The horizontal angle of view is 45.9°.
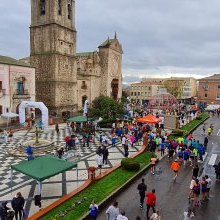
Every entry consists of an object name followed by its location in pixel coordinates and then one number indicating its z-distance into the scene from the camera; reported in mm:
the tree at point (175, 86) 81750
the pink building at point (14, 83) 32125
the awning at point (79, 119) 26281
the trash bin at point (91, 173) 13516
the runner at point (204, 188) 11758
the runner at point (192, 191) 11500
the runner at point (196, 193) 11297
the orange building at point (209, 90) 71312
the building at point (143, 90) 92625
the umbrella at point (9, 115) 29862
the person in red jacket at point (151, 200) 10406
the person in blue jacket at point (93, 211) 9602
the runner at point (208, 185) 11941
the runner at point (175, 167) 14320
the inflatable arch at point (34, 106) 23828
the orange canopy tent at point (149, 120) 25403
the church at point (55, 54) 39531
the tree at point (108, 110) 33003
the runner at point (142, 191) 11203
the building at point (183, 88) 83188
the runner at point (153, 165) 15456
